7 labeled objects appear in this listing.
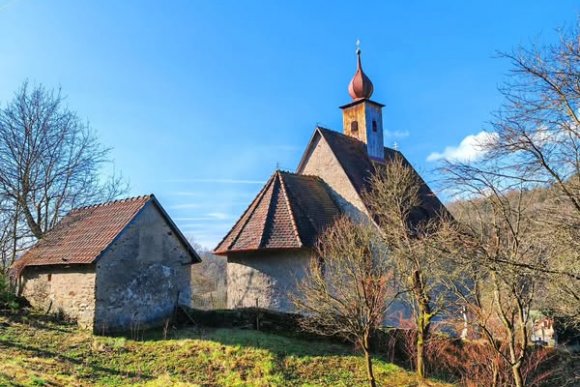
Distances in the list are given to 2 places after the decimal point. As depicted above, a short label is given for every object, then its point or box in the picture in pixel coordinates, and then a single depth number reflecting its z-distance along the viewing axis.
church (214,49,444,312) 17.08
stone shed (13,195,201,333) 14.17
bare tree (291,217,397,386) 11.30
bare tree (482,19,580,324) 6.83
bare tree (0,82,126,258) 17.17
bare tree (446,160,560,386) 7.58
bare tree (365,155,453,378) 12.59
